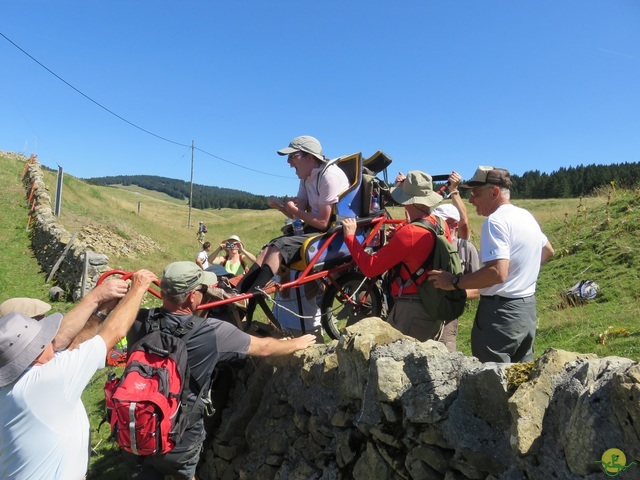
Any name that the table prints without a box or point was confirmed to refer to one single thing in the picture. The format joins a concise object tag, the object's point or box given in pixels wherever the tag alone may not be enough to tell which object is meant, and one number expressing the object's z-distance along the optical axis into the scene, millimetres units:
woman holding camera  8664
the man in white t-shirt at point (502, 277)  3486
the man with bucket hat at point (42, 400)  2527
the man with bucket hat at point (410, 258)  3881
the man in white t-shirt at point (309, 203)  4973
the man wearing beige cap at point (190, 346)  3375
